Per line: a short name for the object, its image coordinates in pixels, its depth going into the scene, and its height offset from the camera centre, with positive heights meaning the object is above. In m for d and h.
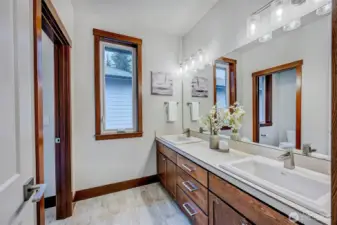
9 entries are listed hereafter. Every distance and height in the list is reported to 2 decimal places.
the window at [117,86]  2.37 +0.38
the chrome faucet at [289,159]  1.18 -0.36
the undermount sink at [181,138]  2.40 -0.44
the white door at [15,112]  0.58 +0.00
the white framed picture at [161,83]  2.70 +0.45
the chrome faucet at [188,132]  2.73 -0.37
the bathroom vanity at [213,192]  0.88 -0.58
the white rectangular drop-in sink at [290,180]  0.75 -0.43
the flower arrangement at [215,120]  1.99 -0.13
